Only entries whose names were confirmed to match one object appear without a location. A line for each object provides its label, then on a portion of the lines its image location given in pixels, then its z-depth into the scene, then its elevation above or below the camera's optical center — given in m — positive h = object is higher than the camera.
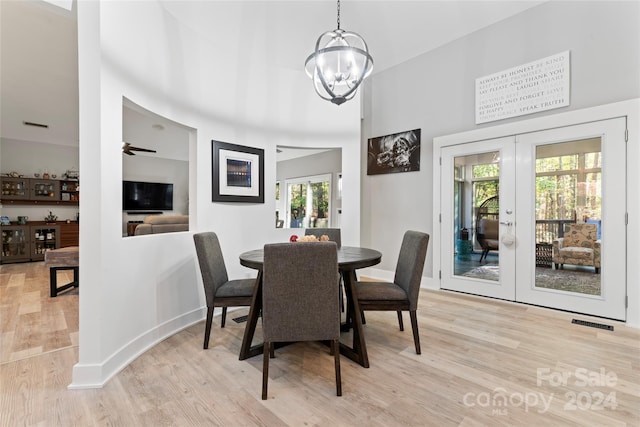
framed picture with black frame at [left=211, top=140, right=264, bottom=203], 3.10 +0.41
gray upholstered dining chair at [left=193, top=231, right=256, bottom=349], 2.35 -0.63
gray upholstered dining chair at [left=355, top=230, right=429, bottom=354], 2.21 -0.62
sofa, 3.37 -0.20
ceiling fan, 4.77 +1.01
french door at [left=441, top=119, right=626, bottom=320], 2.84 -0.07
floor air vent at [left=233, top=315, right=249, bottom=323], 2.94 -1.08
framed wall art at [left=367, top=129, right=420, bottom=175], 4.27 +0.87
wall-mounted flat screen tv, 7.69 +0.39
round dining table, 2.06 -0.68
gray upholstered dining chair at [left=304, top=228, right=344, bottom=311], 3.27 -0.24
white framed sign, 3.08 +1.35
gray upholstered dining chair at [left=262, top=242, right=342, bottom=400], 1.67 -0.48
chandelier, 2.32 +1.16
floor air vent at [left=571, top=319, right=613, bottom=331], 2.70 -1.04
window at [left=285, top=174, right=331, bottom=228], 7.13 +0.24
